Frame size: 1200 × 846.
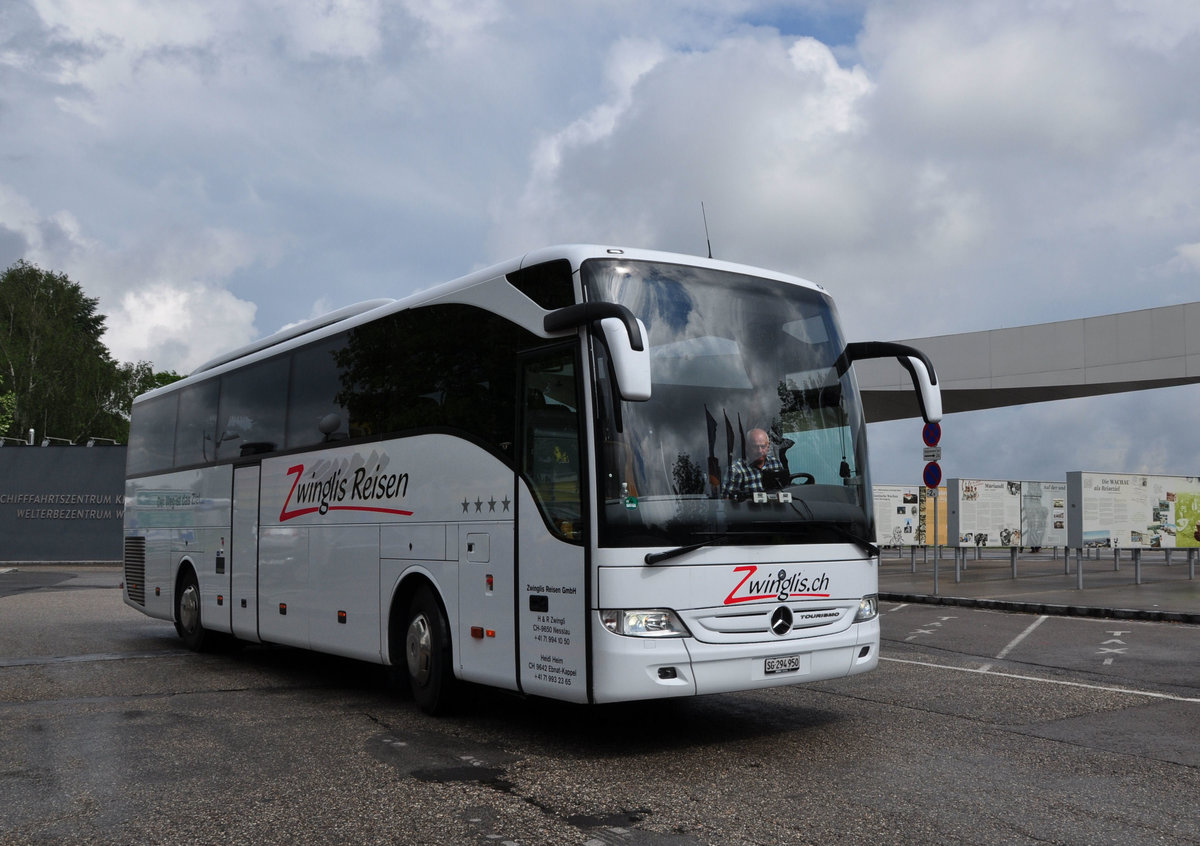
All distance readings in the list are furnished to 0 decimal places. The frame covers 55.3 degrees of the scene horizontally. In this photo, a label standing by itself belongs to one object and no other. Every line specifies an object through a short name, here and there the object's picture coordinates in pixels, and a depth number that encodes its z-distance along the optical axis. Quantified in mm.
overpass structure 26094
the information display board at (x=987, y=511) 31875
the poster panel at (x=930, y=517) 41938
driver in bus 7113
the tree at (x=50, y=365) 58812
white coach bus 6809
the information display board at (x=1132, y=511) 25000
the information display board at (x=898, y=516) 41094
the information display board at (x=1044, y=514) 34812
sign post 21094
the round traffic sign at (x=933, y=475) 21094
